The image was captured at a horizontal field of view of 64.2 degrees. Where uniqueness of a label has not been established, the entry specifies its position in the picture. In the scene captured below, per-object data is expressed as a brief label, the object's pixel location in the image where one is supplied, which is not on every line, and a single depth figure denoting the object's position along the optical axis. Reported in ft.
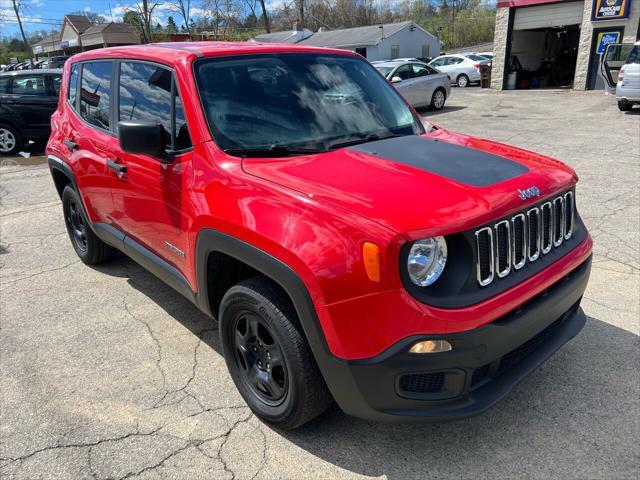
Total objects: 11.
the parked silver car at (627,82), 42.50
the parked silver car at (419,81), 48.35
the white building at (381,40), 140.77
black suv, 36.78
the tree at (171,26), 181.10
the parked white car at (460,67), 82.17
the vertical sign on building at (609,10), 59.16
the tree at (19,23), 153.79
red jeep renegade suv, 6.70
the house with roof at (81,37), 196.56
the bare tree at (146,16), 116.88
